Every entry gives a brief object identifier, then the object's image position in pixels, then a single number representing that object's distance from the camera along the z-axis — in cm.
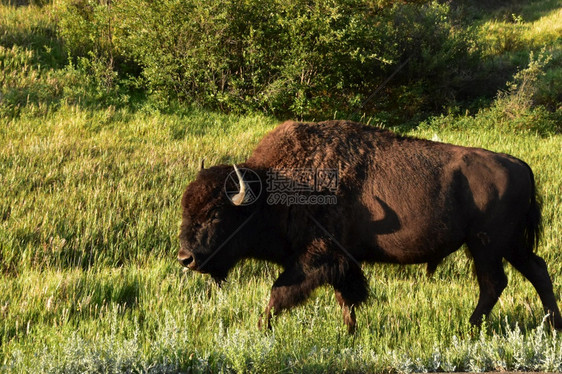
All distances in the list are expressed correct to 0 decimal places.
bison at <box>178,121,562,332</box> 907
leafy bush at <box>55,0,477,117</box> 2908
